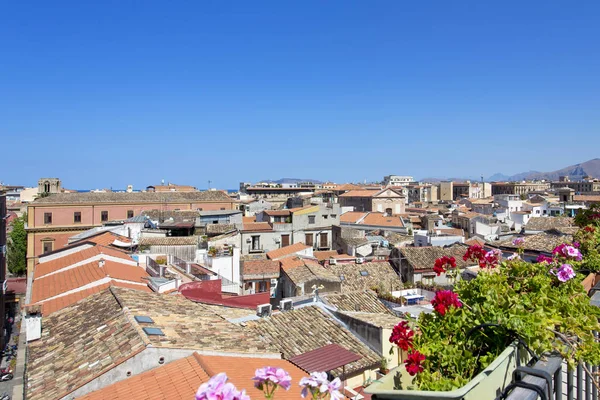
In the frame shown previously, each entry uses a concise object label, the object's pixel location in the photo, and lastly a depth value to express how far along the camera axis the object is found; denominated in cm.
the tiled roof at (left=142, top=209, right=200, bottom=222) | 3668
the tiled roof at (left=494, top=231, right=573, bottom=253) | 1845
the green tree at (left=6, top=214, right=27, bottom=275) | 4820
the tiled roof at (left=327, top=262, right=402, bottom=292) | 2316
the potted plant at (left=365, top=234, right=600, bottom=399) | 241
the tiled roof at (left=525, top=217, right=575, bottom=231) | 3572
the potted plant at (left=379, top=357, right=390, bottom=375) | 1148
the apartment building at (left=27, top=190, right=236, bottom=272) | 4303
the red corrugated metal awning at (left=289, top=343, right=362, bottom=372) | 933
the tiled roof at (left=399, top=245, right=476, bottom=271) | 2459
